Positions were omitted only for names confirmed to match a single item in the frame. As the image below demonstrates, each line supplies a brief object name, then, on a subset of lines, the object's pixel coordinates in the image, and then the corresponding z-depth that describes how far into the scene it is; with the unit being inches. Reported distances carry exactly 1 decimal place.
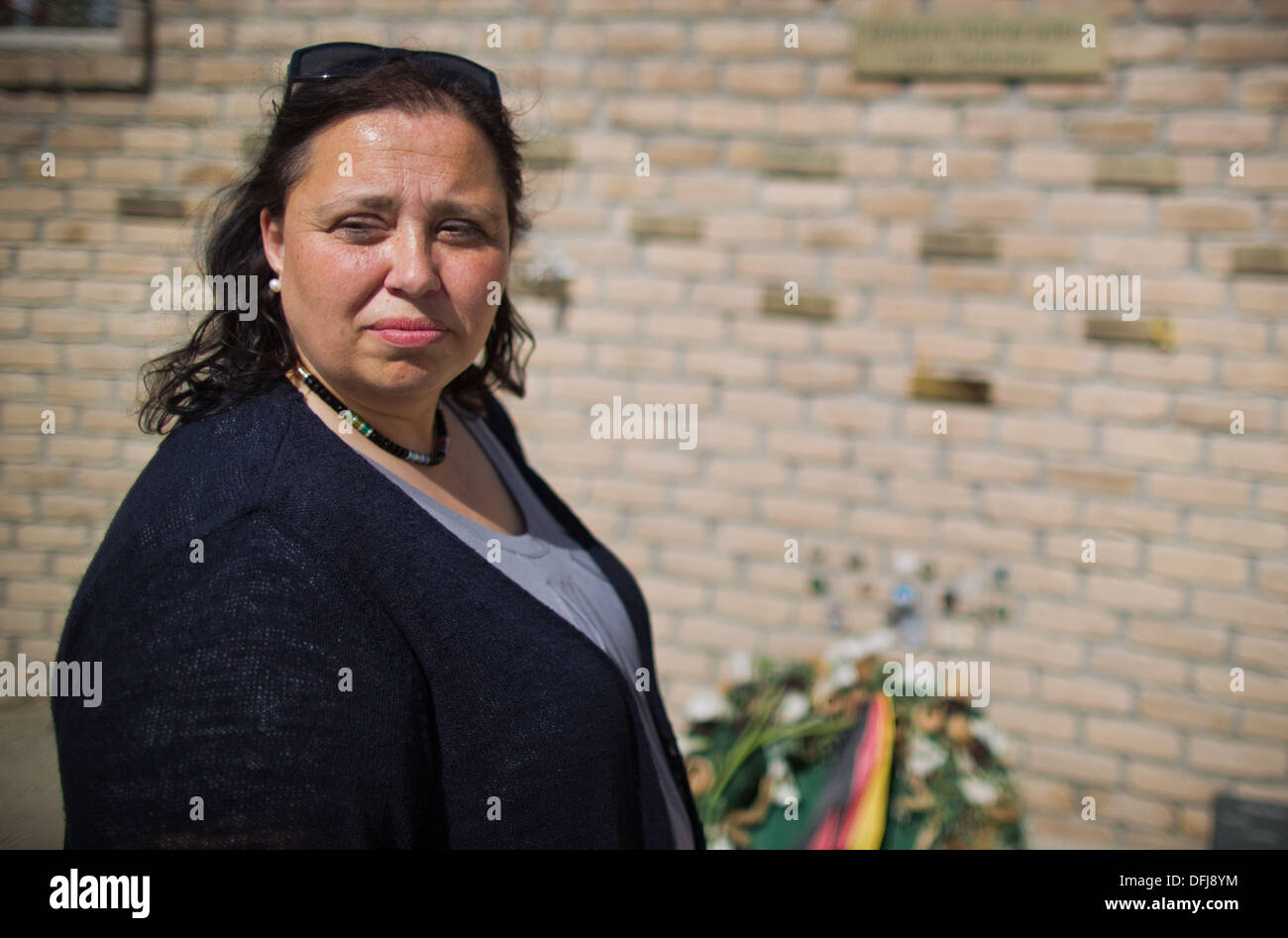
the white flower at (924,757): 102.5
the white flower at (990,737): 107.5
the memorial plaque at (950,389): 124.8
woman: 38.5
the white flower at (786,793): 99.8
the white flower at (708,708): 110.1
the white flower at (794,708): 107.7
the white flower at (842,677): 111.0
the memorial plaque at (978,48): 116.9
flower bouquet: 98.2
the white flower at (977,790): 102.5
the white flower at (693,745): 109.7
